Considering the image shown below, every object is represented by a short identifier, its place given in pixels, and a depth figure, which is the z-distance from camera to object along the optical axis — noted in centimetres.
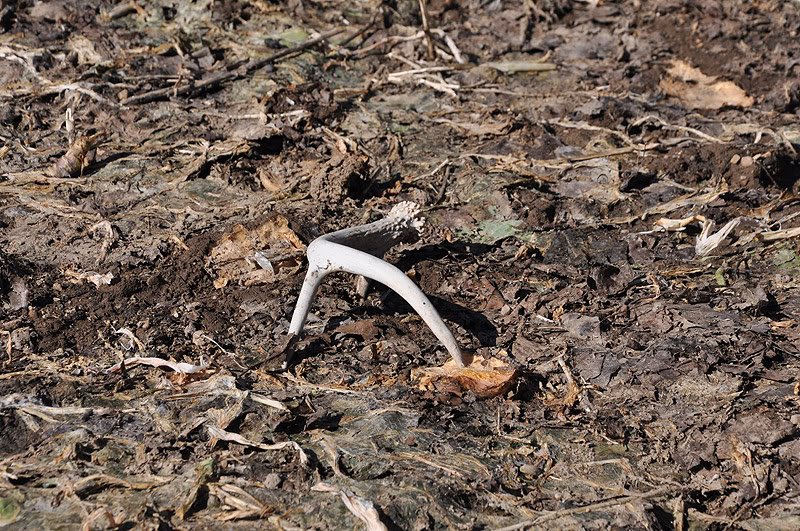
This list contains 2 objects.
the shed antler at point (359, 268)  334
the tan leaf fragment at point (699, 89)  546
